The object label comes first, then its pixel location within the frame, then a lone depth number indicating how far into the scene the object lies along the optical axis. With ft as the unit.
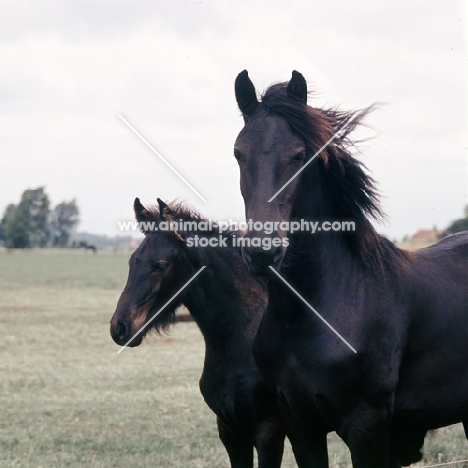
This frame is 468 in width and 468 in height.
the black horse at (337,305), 11.93
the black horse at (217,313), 16.11
